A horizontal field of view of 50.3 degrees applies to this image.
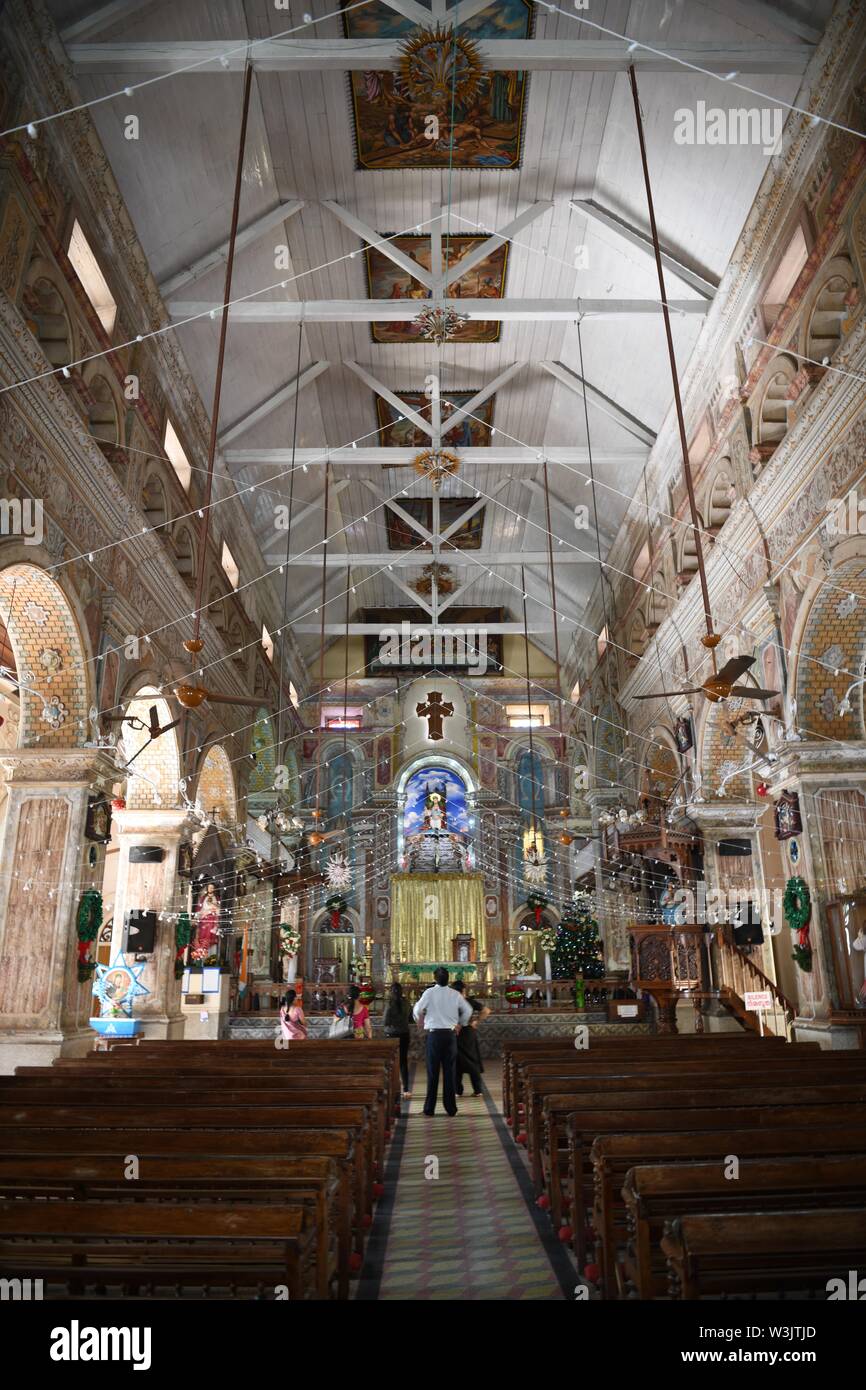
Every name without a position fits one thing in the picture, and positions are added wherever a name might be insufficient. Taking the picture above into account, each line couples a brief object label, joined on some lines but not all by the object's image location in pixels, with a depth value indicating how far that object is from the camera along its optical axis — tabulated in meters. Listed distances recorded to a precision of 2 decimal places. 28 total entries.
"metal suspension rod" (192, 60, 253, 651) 9.02
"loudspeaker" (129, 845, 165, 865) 14.04
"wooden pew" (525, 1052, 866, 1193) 6.23
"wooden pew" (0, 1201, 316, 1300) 3.02
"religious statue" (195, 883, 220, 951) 15.71
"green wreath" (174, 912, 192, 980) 14.07
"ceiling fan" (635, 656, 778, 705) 8.45
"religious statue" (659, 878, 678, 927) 15.80
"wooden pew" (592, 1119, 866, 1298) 3.98
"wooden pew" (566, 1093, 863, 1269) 4.69
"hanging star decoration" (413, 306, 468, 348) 13.24
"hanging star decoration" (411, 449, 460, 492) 16.80
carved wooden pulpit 14.38
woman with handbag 13.05
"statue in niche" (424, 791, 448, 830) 27.02
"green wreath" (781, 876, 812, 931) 10.48
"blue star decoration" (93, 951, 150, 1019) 13.55
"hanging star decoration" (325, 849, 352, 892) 26.00
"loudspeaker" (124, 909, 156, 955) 13.49
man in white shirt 9.33
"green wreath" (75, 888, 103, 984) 10.25
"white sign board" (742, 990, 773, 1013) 11.71
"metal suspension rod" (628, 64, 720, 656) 8.39
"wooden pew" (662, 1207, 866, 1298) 2.81
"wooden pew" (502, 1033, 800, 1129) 8.46
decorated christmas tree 19.31
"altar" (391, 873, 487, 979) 26.03
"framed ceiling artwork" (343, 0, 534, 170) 11.55
